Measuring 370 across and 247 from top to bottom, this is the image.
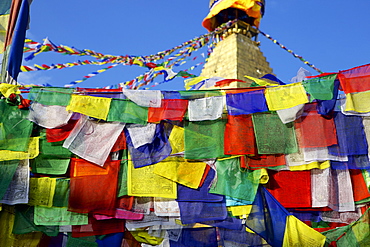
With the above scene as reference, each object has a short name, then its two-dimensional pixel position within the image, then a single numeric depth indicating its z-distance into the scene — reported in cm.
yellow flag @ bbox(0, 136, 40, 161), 582
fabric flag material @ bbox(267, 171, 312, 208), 587
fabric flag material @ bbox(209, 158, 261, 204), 581
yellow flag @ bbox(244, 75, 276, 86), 674
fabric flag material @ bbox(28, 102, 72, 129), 598
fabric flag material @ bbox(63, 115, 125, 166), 591
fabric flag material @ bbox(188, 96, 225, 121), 609
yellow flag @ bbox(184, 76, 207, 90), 747
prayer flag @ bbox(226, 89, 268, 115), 606
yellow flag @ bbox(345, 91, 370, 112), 576
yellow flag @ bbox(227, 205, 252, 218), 575
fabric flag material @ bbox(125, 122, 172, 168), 595
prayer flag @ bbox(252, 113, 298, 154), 593
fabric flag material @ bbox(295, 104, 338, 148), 581
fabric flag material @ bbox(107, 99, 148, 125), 604
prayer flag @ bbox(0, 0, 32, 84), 671
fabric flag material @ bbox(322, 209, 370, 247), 531
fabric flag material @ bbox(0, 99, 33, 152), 589
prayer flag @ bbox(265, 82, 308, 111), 590
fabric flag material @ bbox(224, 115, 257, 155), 594
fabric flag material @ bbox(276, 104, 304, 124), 588
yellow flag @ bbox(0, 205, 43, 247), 575
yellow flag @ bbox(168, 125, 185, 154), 606
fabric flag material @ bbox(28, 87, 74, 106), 606
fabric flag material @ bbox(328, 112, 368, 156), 579
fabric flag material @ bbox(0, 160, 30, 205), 568
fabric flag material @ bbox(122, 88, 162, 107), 608
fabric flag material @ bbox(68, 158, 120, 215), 576
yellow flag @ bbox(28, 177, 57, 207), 580
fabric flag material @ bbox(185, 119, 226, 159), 601
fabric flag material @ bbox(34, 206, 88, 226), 574
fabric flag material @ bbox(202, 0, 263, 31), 1440
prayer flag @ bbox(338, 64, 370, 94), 581
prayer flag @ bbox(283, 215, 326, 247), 544
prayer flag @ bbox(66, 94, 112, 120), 600
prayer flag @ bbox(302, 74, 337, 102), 582
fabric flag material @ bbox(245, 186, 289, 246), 558
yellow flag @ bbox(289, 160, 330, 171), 581
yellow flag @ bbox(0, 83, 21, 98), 603
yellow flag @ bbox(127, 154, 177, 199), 584
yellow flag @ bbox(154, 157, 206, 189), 591
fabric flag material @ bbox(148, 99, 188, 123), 606
